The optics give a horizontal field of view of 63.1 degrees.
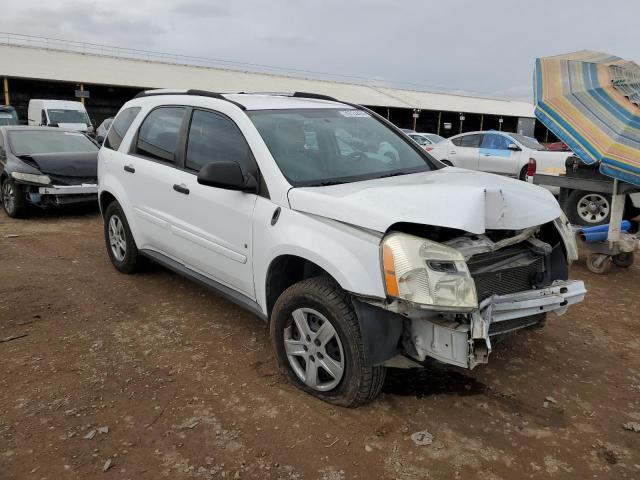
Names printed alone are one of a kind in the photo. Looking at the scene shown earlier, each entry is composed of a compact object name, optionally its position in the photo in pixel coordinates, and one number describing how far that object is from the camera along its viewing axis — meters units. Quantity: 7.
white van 18.84
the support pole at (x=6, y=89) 23.68
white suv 2.69
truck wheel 7.63
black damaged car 8.24
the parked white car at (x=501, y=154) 12.38
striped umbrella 5.28
